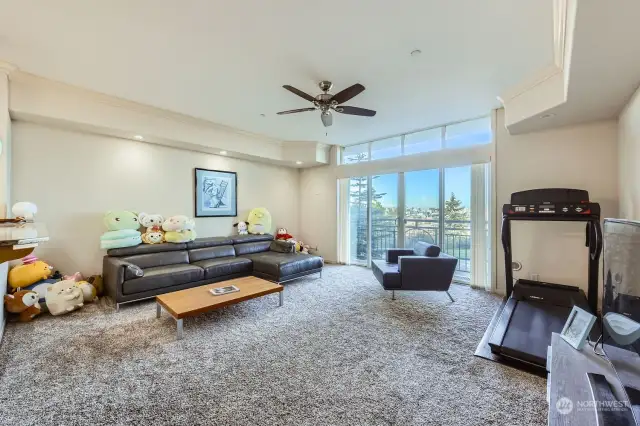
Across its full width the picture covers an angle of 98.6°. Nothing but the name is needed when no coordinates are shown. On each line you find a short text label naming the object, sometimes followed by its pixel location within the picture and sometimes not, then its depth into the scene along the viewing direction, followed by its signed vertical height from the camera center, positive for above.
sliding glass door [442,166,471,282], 4.70 -0.08
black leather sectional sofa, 3.52 -0.77
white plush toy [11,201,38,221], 3.13 +0.06
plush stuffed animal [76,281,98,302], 3.54 -0.98
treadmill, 2.37 -0.94
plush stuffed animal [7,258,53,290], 3.22 -0.70
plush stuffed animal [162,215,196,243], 4.49 -0.24
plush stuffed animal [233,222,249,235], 5.74 -0.27
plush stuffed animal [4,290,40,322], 2.95 -0.96
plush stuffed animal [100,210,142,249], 3.88 -0.24
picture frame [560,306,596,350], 1.69 -0.74
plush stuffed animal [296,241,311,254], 6.34 -0.78
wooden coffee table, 2.73 -0.93
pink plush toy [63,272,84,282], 3.59 -0.82
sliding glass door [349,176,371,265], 6.10 -0.12
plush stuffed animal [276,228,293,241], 6.32 -0.48
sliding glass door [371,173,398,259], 5.63 -0.01
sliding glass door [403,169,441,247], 5.07 +0.13
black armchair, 3.69 -0.81
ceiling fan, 2.95 +1.27
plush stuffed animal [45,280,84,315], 3.19 -0.97
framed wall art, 5.24 +0.43
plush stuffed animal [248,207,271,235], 5.85 -0.14
